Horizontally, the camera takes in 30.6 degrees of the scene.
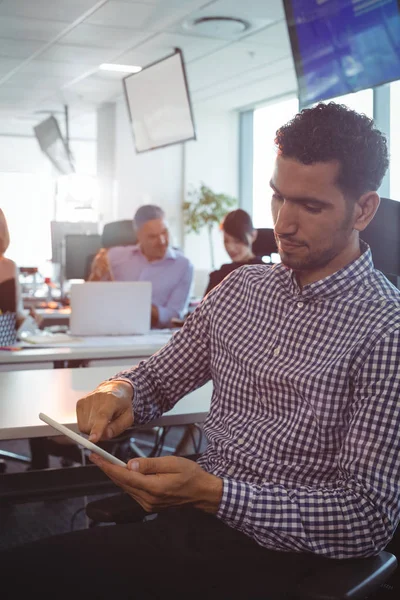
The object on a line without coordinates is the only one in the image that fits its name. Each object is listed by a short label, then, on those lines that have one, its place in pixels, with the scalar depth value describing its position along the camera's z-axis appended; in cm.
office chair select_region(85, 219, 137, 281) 552
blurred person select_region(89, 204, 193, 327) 429
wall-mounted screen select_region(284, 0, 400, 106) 330
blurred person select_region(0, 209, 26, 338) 291
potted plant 948
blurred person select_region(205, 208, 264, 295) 401
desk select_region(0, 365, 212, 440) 156
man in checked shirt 116
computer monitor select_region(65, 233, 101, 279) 588
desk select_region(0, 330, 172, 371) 254
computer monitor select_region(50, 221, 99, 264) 675
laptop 314
